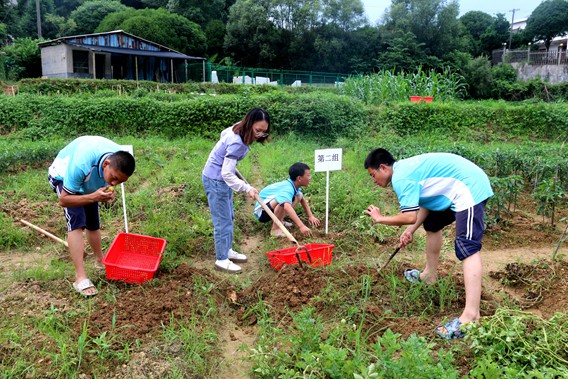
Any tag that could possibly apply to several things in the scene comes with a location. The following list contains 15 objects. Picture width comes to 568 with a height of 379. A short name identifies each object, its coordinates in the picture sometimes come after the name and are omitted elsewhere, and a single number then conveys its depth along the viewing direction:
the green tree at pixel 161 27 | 29.48
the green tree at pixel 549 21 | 39.59
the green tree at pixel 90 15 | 34.81
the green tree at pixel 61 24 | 32.53
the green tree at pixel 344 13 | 31.64
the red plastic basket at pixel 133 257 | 3.74
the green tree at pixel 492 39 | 42.12
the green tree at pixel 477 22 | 46.35
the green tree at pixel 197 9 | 35.16
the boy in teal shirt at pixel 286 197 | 4.87
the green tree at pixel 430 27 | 31.61
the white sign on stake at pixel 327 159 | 5.21
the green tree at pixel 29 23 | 32.06
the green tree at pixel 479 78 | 27.44
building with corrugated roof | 22.86
